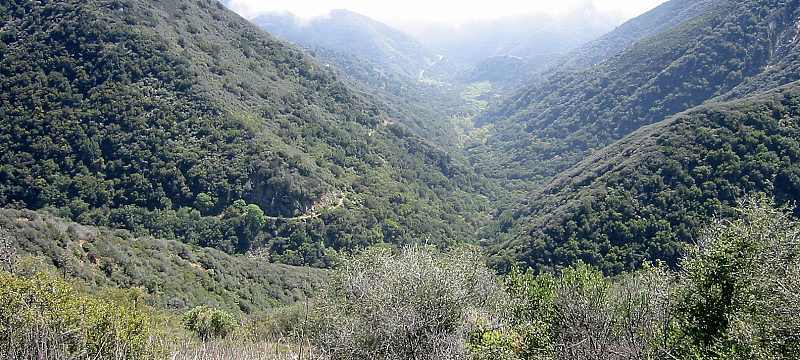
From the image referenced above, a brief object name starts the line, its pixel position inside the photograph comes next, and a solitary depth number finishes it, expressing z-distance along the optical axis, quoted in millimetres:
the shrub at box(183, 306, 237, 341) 22259
